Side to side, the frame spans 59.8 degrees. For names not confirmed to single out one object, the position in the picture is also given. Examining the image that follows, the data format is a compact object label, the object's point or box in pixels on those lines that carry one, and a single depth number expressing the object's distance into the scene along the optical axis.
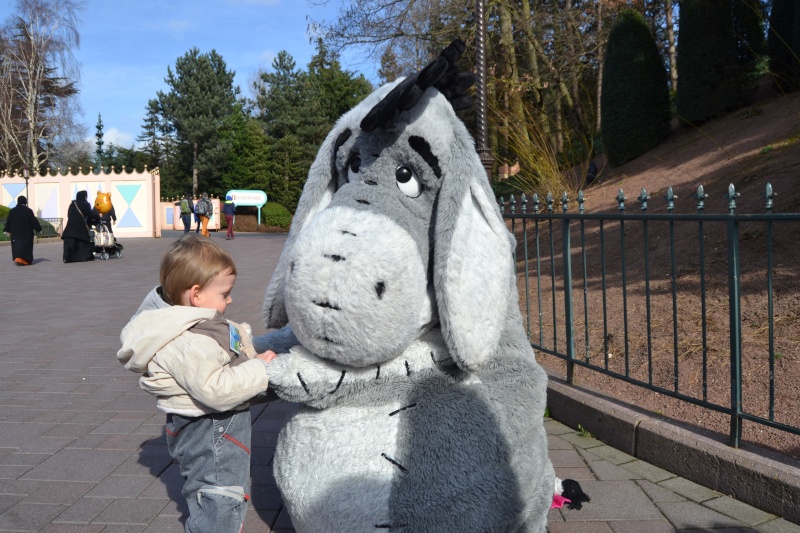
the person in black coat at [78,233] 16.70
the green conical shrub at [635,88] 13.57
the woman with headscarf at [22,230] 16.38
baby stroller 17.52
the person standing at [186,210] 28.31
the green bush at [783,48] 12.66
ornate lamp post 6.73
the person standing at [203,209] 26.08
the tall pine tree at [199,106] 53.25
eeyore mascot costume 2.10
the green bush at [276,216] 39.28
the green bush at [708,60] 12.40
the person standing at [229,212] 26.56
